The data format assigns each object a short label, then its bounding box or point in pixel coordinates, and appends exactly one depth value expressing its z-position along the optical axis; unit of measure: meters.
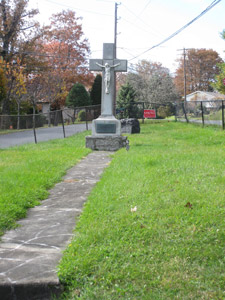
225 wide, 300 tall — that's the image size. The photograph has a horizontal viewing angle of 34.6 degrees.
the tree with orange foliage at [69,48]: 40.28
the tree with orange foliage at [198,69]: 64.88
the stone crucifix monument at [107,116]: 12.23
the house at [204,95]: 58.03
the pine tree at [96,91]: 38.91
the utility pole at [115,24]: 28.45
